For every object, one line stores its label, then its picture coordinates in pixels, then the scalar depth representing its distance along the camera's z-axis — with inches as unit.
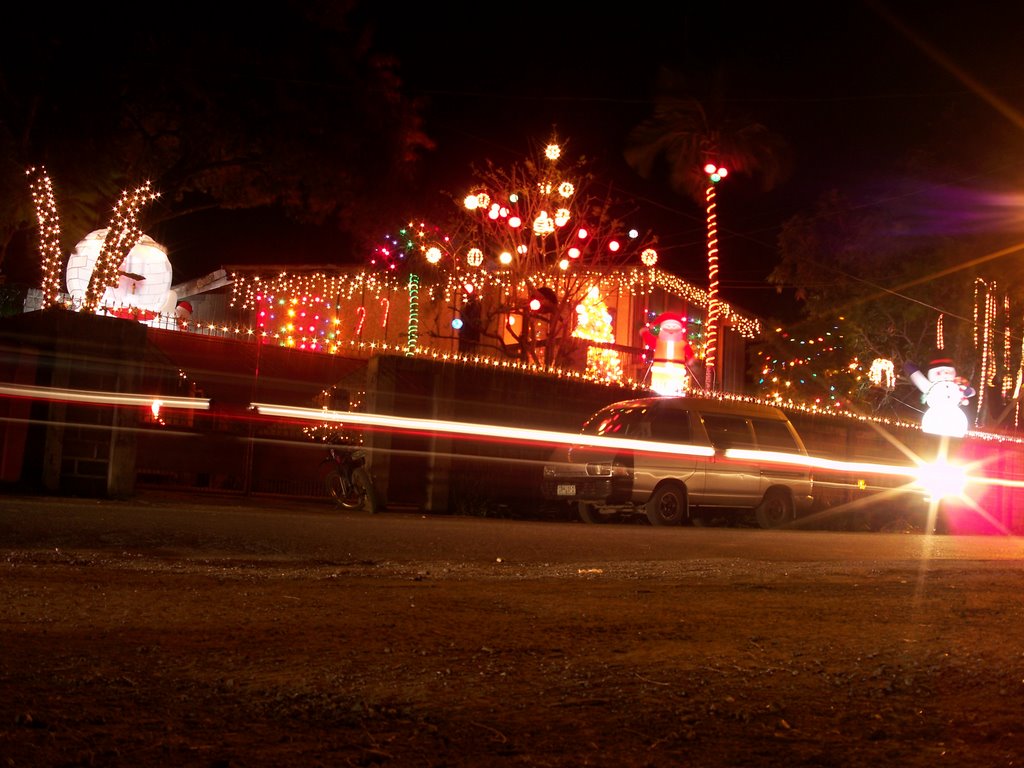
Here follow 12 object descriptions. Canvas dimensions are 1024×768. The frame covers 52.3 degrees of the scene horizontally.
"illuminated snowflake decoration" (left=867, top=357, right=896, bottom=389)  1241.4
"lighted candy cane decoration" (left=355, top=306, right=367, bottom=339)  1079.6
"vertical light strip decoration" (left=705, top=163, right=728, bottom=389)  1035.3
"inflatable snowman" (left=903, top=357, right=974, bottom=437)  1025.5
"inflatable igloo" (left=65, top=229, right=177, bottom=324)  745.0
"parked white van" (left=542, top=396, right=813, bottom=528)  584.4
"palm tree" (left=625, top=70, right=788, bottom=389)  1086.4
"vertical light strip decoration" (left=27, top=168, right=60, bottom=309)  689.6
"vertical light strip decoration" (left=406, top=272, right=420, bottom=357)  997.8
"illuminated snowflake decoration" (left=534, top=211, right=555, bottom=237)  933.2
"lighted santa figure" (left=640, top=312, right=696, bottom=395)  955.3
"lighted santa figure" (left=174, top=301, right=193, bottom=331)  960.0
